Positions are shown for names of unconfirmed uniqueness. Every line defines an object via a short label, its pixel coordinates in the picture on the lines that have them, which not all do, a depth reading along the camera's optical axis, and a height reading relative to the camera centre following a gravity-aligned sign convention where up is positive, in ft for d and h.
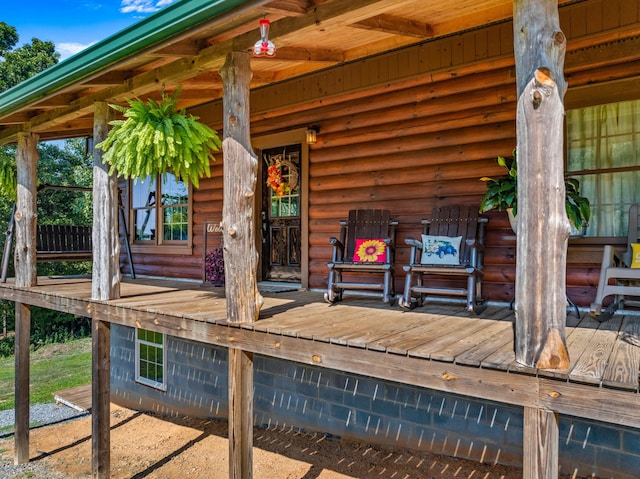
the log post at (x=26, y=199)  16.65 +1.26
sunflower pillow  13.53 -0.42
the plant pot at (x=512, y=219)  10.80 +0.41
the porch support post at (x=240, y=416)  10.47 -4.00
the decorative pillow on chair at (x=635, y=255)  10.05 -0.37
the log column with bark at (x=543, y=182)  6.64 +0.78
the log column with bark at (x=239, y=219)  10.09 +0.36
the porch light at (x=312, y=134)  16.22 +3.50
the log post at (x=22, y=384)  17.49 -5.60
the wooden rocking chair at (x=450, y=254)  11.48 -0.45
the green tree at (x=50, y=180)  43.47 +6.00
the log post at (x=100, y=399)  14.17 -4.98
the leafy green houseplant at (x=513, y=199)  10.04 +0.85
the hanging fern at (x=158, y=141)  10.68 +2.16
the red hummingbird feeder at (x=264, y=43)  8.82 +3.59
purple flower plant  18.25 -1.22
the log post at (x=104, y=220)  13.46 +0.42
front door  17.87 +0.85
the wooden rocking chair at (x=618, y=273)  9.54 -0.73
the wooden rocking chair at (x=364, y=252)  12.97 -0.45
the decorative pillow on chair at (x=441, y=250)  12.50 -0.35
